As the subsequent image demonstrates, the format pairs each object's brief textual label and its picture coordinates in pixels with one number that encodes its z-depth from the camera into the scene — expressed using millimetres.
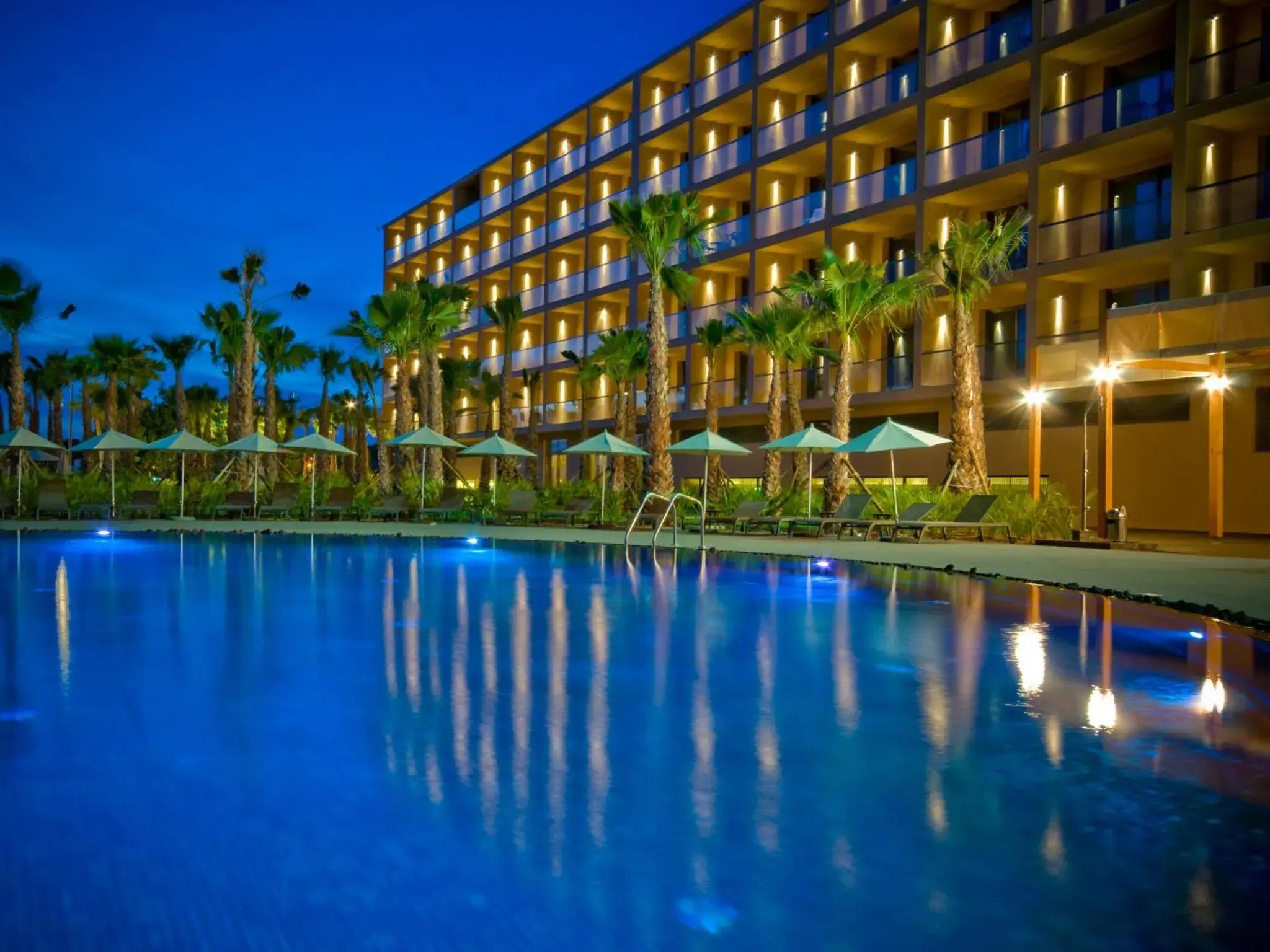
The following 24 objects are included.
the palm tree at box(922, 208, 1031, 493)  23203
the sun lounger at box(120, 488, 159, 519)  30906
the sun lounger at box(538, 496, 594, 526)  28422
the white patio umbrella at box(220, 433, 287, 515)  30875
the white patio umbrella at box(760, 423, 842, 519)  24281
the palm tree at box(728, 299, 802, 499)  30641
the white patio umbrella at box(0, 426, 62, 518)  30453
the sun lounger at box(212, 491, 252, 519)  30141
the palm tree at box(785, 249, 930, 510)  26422
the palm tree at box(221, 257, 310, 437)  35625
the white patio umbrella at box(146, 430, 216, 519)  30906
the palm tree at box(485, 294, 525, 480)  39000
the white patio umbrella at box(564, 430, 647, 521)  28578
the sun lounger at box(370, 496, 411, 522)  29953
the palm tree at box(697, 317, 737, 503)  34844
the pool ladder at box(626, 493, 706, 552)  19797
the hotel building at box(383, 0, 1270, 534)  23172
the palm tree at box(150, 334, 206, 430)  55688
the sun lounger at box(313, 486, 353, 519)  30672
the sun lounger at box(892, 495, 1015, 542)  20891
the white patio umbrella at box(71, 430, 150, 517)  30812
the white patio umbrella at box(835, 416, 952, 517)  22312
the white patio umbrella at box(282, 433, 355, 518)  32500
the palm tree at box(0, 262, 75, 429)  35375
